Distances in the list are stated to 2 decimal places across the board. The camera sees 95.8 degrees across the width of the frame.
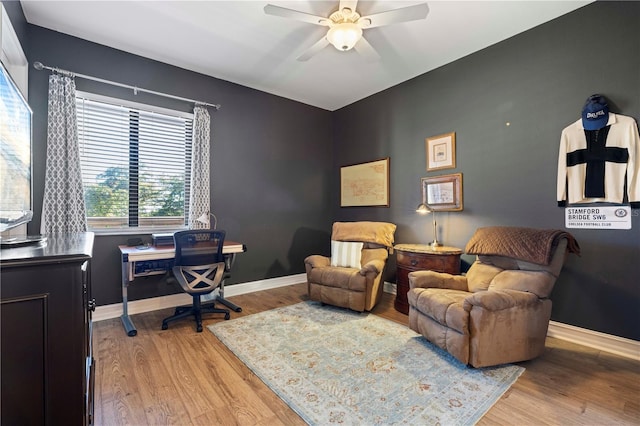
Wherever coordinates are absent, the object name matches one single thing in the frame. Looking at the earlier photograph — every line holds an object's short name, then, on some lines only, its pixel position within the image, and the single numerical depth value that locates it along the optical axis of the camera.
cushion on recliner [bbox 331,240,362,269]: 3.49
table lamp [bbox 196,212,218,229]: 3.39
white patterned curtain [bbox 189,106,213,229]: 3.44
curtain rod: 2.67
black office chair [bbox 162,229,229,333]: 2.73
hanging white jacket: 2.24
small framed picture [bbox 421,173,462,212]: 3.31
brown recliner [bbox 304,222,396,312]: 3.09
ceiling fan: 2.06
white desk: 2.69
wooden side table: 2.97
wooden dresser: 0.82
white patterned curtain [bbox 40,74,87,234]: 2.66
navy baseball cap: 2.33
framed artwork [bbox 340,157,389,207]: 4.16
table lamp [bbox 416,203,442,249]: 3.19
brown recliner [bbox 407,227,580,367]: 2.01
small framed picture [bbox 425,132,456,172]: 3.37
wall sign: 2.29
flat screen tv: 1.32
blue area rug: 1.64
